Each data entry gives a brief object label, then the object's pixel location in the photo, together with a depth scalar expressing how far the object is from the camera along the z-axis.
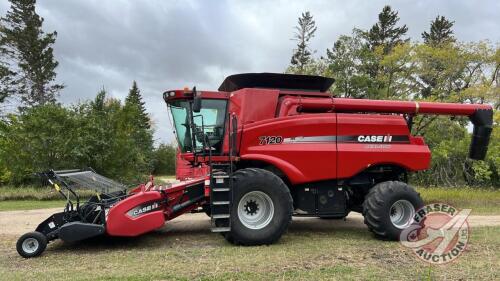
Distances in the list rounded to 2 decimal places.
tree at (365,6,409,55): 42.44
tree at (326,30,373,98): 27.72
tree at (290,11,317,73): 43.16
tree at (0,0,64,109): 40.59
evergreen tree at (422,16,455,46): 44.78
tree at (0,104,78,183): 21.86
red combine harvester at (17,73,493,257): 7.78
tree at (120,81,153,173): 25.36
